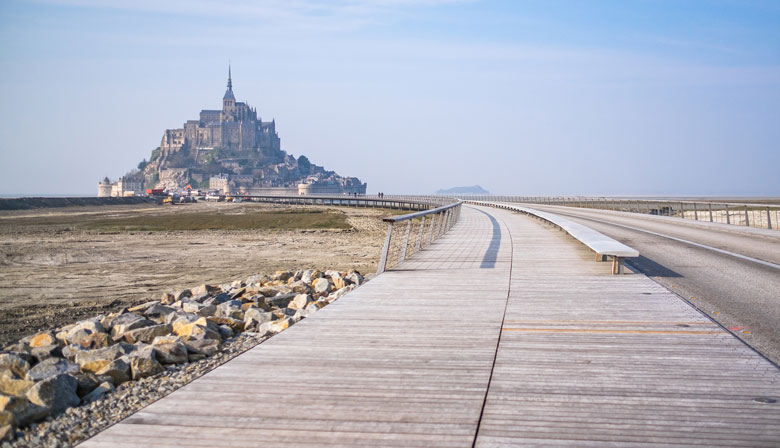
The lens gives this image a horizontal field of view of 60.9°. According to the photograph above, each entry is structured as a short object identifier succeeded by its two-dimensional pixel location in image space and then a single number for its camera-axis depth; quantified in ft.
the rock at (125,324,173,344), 29.63
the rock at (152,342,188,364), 22.43
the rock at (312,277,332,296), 44.18
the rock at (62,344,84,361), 26.99
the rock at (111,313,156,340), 30.89
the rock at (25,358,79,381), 21.48
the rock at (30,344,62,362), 26.06
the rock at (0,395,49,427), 15.47
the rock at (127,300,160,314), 40.43
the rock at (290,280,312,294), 44.98
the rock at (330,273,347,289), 45.99
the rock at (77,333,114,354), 29.60
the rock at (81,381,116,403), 18.57
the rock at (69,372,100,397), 19.05
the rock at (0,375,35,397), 19.68
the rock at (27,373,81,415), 16.55
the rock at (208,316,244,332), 31.88
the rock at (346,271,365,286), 47.38
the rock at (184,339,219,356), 24.30
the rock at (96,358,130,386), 20.47
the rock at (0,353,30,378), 22.77
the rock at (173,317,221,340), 26.25
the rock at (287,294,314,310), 38.40
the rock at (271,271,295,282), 53.88
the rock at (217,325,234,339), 29.47
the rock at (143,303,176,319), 37.60
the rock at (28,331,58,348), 29.86
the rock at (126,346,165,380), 20.75
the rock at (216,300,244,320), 34.35
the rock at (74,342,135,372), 22.29
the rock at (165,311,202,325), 31.27
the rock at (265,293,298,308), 40.83
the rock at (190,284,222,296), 47.39
